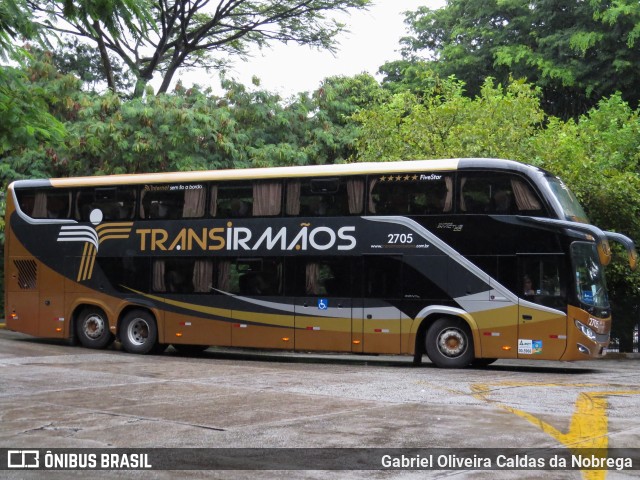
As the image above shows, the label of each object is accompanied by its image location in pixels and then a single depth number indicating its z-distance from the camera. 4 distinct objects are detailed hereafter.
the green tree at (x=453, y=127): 25.97
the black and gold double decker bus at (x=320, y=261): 18.06
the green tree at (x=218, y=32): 33.25
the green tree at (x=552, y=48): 38.12
